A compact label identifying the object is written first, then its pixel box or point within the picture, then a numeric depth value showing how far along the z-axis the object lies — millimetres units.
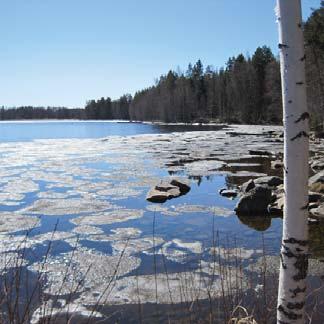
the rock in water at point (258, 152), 28175
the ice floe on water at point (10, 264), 7584
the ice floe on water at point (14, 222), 10430
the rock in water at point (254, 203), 12156
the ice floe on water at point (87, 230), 10203
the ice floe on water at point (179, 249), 8250
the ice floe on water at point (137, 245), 8750
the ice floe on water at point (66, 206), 12367
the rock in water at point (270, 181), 15883
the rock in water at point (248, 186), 14720
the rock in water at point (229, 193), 14663
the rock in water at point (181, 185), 15438
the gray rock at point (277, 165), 21103
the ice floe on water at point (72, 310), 5797
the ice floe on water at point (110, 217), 11180
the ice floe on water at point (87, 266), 6969
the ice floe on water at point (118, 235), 9633
